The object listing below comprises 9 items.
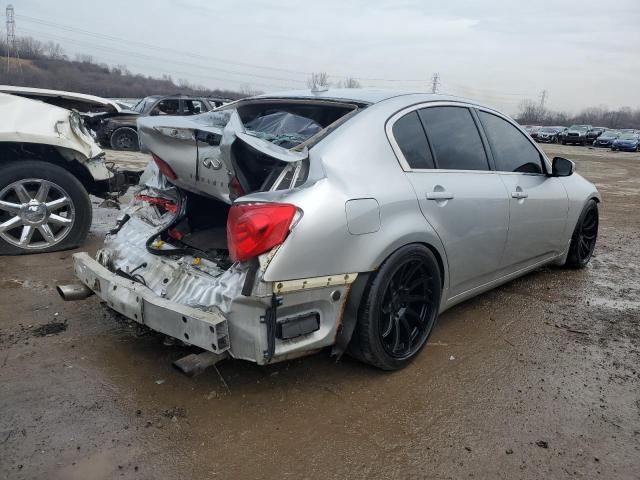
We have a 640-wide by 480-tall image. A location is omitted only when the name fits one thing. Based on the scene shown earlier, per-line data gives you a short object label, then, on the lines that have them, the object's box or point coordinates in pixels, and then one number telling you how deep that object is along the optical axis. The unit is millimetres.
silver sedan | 2385
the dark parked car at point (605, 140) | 38594
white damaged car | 4555
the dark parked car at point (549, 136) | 42375
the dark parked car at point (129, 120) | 13703
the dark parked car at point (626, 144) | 34844
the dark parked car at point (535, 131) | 43106
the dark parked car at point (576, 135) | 39750
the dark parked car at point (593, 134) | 40500
